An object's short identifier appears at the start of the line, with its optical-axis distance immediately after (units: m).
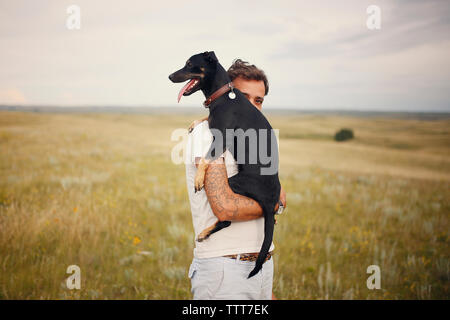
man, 1.63
